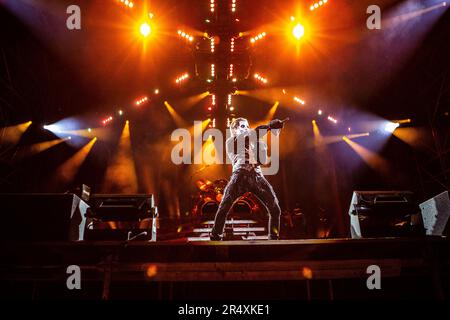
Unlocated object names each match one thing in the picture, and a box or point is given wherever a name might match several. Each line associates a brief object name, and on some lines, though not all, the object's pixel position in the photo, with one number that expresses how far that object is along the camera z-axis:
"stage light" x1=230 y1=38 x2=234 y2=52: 8.02
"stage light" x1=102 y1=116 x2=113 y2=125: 10.57
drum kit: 10.55
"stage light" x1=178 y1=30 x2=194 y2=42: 8.21
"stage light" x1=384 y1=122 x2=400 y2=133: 7.85
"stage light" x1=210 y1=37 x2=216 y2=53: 8.05
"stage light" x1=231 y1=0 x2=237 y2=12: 6.93
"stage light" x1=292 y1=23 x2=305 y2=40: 7.36
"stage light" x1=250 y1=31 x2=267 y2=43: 8.04
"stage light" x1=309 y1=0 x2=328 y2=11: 6.56
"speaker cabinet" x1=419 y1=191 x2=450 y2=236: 3.72
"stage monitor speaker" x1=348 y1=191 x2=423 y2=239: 4.11
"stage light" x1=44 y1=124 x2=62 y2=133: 7.82
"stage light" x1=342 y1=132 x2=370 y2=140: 9.56
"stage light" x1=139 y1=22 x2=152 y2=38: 7.50
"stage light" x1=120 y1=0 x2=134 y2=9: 6.80
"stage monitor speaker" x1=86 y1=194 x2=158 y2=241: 4.04
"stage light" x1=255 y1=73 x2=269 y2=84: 10.12
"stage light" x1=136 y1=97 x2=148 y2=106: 11.31
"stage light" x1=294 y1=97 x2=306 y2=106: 11.18
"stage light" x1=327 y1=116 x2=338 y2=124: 10.53
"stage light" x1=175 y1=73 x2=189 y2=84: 10.34
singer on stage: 4.34
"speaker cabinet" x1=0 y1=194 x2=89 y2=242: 3.60
